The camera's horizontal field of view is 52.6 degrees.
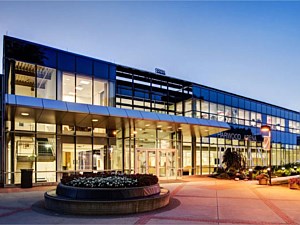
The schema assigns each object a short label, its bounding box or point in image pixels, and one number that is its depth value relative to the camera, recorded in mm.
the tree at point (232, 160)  24500
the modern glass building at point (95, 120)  17141
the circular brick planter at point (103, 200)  9445
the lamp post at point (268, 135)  20797
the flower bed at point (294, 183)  16567
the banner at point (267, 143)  20516
